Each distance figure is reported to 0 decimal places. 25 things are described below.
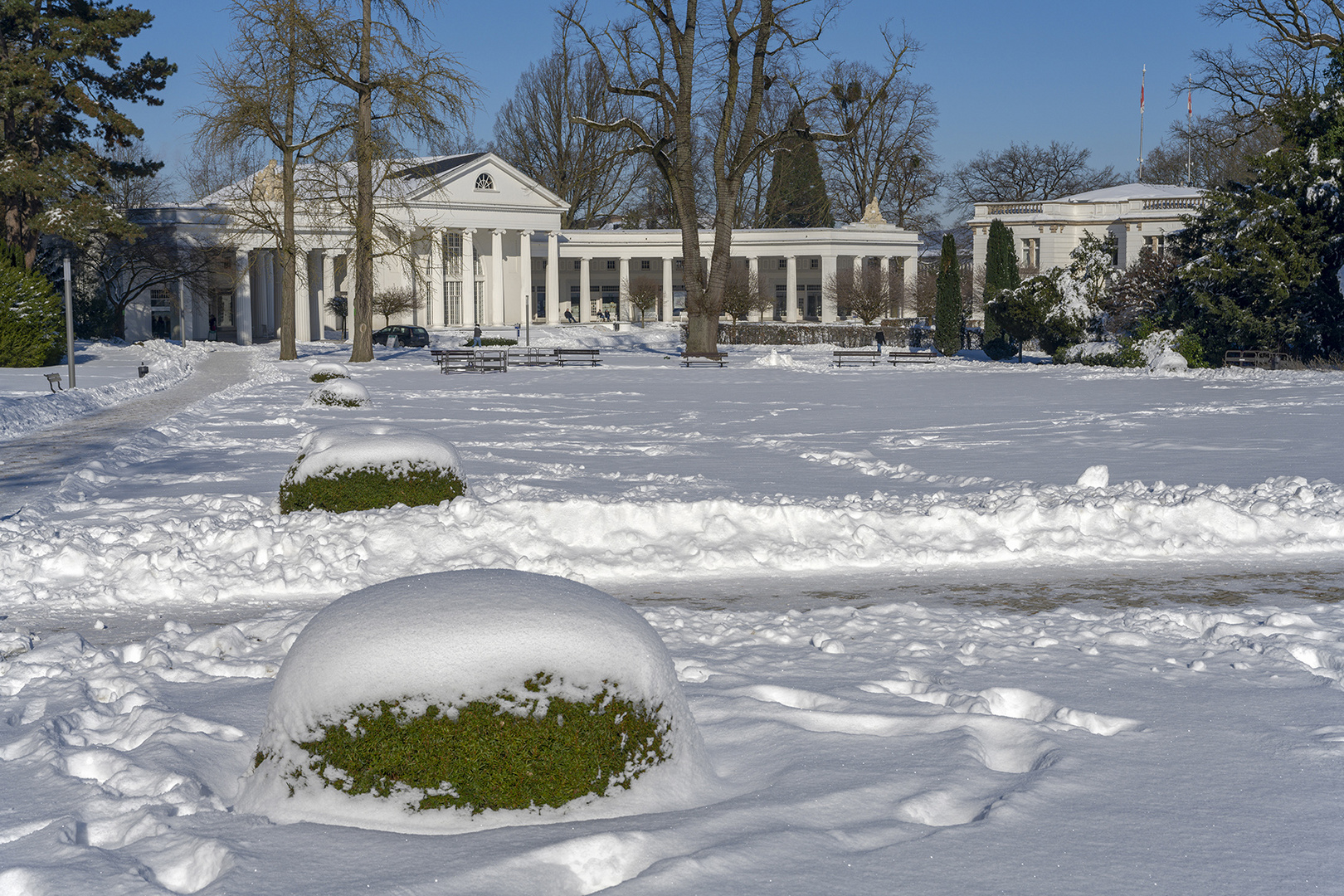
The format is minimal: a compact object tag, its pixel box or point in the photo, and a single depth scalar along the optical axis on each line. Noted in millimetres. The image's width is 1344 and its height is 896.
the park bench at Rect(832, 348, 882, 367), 45938
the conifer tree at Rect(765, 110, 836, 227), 93562
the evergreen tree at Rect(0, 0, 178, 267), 44031
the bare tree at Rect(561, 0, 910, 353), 41875
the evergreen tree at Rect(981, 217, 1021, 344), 49000
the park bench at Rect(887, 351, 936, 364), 46875
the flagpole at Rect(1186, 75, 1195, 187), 46356
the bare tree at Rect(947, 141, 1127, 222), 93438
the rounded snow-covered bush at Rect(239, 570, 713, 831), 4297
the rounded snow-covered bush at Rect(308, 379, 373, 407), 25688
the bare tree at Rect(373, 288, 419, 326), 63531
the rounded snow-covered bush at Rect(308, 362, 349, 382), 31094
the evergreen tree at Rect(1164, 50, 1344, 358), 34156
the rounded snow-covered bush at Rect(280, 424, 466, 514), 11242
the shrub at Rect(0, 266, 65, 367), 36000
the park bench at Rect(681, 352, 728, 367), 45969
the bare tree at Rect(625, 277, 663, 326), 81375
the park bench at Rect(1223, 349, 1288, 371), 35312
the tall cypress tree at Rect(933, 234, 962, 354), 51281
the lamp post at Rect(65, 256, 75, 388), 24875
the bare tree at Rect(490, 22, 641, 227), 84000
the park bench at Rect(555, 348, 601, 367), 46972
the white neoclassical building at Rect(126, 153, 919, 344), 62375
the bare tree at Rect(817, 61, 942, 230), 83438
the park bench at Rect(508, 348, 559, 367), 47375
